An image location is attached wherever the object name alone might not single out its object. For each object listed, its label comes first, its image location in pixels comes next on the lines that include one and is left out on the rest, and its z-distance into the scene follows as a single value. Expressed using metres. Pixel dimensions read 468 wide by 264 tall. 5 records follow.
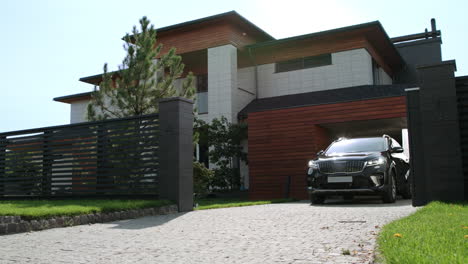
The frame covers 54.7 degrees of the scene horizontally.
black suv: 9.61
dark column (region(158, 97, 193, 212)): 8.99
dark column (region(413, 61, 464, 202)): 8.06
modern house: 15.24
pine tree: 15.05
